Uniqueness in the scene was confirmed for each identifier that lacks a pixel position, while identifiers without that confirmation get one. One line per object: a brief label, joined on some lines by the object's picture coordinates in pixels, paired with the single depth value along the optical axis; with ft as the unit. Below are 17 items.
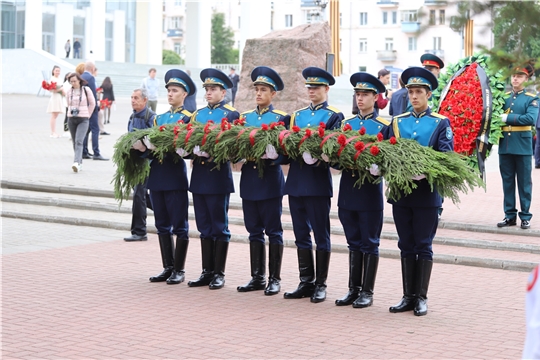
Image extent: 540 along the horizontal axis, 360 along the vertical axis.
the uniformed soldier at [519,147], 35.19
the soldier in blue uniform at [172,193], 27.30
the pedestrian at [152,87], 85.81
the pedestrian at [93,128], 59.21
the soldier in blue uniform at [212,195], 26.71
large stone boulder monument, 55.11
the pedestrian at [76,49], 199.04
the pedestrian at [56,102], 71.92
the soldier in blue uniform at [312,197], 24.97
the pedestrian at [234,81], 111.86
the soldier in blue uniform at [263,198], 25.81
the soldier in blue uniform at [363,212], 24.29
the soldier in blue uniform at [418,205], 23.53
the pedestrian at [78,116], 52.34
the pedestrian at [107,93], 92.17
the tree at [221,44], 277.03
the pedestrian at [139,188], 30.81
